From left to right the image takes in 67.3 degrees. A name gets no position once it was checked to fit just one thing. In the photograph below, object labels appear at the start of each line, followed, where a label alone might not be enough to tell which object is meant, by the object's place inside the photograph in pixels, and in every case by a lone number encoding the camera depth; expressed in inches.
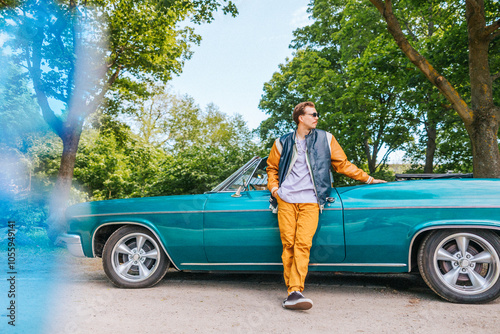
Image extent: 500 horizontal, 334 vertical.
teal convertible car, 134.0
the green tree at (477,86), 282.5
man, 134.5
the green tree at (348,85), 515.8
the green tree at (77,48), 434.3
